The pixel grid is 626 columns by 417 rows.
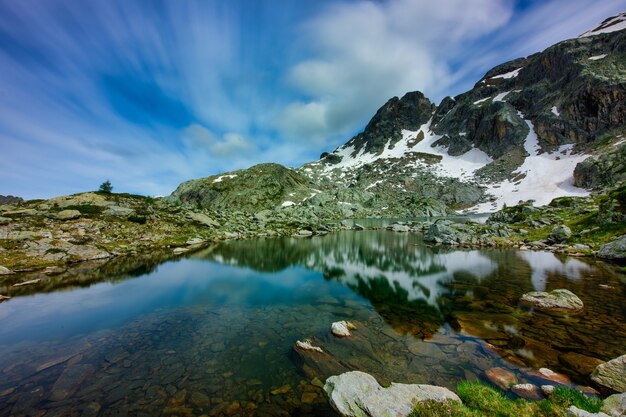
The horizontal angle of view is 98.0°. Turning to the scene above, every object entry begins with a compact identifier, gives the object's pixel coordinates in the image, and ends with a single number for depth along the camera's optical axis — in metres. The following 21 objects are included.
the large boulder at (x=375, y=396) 7.71
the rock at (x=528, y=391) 9.00
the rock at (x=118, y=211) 53.03
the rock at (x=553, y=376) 9.87
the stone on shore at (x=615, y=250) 28.40
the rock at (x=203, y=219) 67.50
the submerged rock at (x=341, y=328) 14.69
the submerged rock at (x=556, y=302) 17.00
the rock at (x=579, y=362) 10.48
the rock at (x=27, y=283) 24.57
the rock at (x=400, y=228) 78.94
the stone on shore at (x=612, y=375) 8.95
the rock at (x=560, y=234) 39.47
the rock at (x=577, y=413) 6.02
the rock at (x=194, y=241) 50.93
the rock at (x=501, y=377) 9.94
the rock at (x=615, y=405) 6.44
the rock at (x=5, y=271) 27.84
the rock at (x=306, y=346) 13.03
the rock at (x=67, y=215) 45.72
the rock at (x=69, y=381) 10.11
